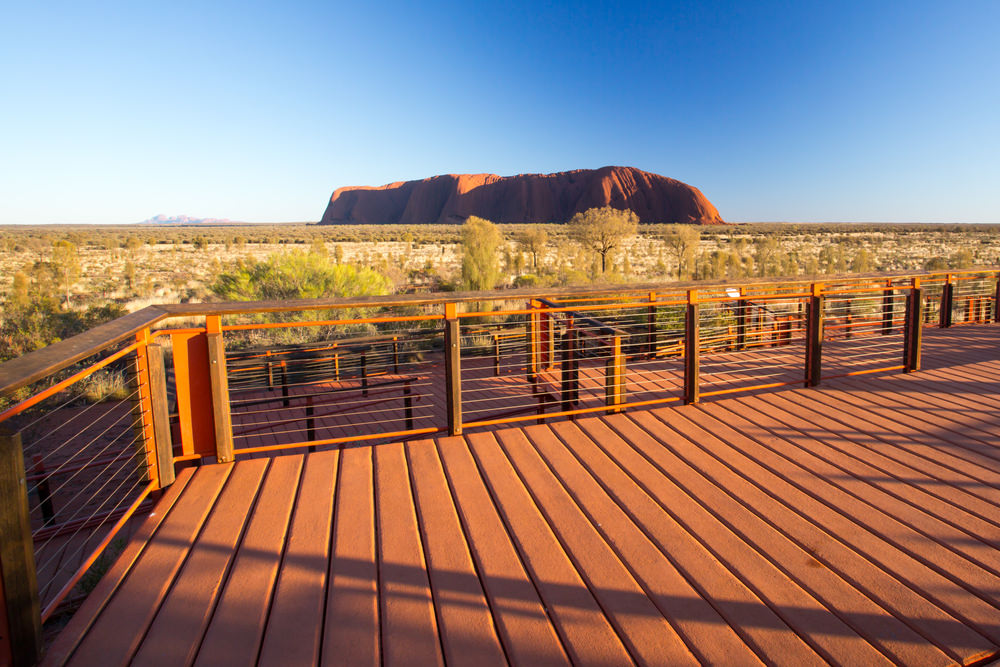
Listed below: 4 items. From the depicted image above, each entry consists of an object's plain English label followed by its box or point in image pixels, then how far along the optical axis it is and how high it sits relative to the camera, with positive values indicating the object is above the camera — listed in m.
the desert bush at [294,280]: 12.70 -0.30
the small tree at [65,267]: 16.03 +0.26
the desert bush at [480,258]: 17.48 +0.21
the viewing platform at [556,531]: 1.55 -1.13
